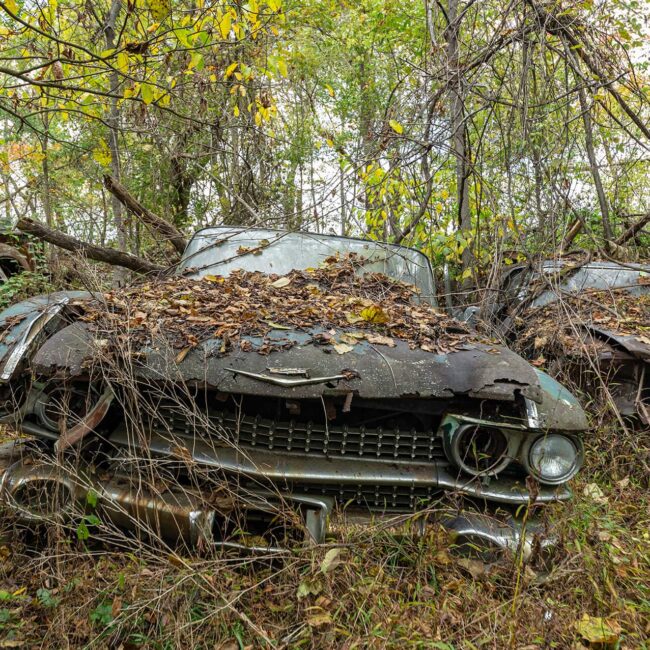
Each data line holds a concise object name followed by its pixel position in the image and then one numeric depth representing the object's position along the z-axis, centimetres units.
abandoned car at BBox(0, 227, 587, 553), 220
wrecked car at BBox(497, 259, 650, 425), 356
